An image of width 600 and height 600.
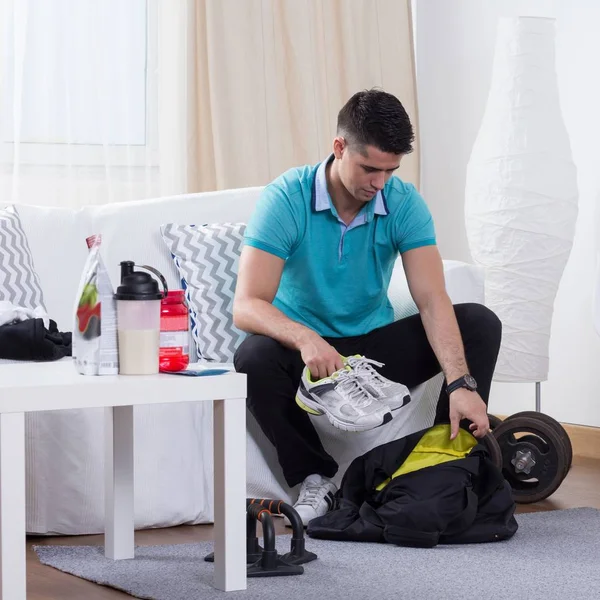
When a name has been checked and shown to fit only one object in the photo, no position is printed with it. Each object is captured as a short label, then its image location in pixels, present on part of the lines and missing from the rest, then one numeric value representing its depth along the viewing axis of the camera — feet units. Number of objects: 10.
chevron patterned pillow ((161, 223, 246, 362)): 17.57
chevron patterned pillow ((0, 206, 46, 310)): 17.11
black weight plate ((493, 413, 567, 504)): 17.33
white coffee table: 13.03
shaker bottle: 13.64
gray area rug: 14.01
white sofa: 16.07
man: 15.96
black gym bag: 15.35
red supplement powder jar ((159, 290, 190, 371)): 13.89
